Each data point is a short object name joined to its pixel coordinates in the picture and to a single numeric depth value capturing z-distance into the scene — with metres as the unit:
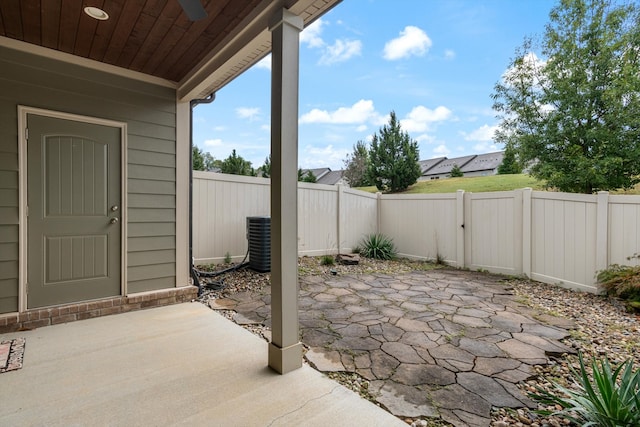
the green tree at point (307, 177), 15.37
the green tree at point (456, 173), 19.20
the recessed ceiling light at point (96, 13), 2.21
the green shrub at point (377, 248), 6.91
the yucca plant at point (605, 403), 1.36
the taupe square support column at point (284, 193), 2.05
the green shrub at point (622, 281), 3.51
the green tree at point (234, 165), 12.36
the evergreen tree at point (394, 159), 14.73
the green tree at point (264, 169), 15.05
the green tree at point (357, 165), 18.56
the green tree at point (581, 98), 5.74
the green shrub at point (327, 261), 5.96
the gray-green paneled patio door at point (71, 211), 2.87
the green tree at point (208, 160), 21.93
